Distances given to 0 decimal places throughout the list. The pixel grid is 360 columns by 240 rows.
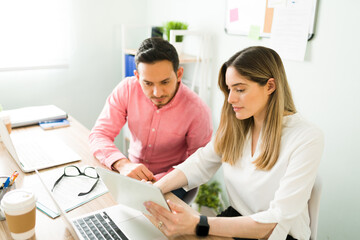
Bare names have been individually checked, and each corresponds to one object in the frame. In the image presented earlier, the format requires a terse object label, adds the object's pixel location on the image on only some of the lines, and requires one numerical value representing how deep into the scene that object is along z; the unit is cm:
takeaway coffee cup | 81
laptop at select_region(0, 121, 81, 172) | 128
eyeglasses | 122
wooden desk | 90
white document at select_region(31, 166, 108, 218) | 102
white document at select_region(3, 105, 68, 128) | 176
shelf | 216
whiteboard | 173
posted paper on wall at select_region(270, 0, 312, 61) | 151
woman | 94
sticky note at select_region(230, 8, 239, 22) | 193
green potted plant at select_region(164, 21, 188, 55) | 218
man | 137
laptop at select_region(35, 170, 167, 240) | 88
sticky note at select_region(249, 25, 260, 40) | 179
